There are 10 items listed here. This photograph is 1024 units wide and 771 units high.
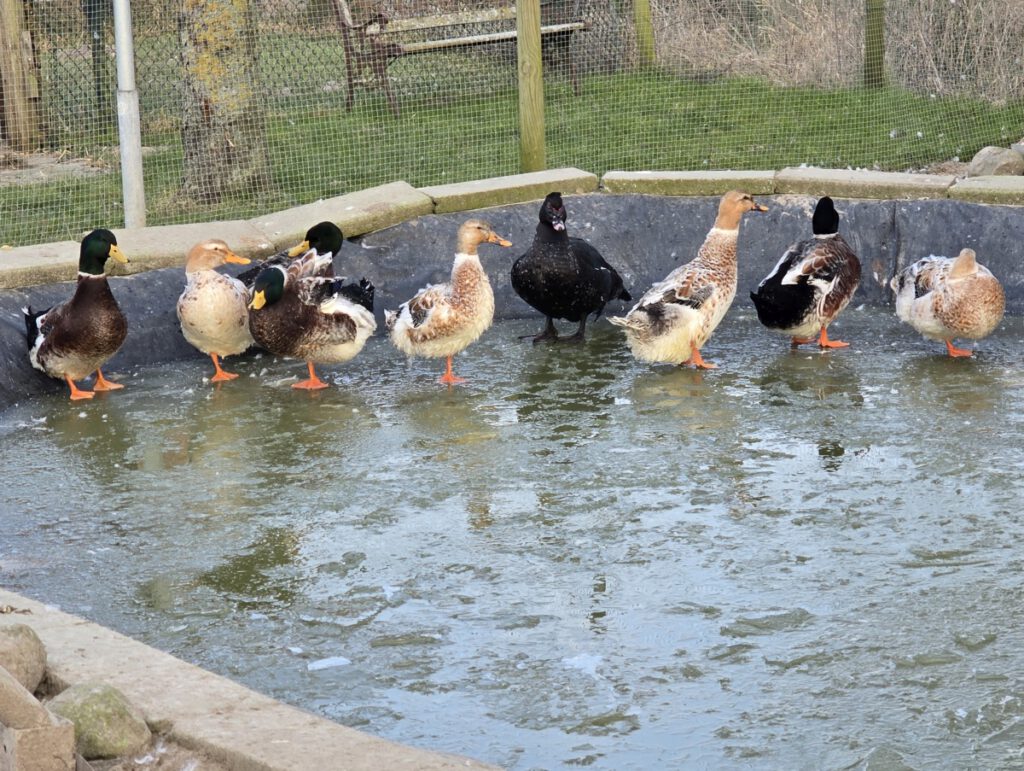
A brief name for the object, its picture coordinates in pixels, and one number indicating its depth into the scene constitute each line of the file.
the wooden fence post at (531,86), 9.25
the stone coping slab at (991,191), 8.50
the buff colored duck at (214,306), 7.35
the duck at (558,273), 7.84
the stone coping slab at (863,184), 8.75
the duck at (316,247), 7.70
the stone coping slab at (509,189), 8.85
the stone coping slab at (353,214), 8.43
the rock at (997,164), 10.10
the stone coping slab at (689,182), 8.95
